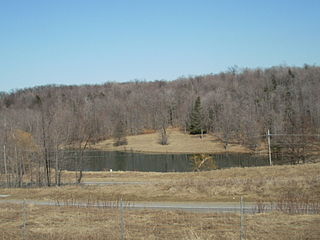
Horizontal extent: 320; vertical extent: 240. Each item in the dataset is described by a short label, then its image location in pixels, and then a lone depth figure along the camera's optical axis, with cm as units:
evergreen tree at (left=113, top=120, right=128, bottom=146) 9926
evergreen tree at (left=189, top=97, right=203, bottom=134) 10044
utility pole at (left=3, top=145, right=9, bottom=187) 4338
